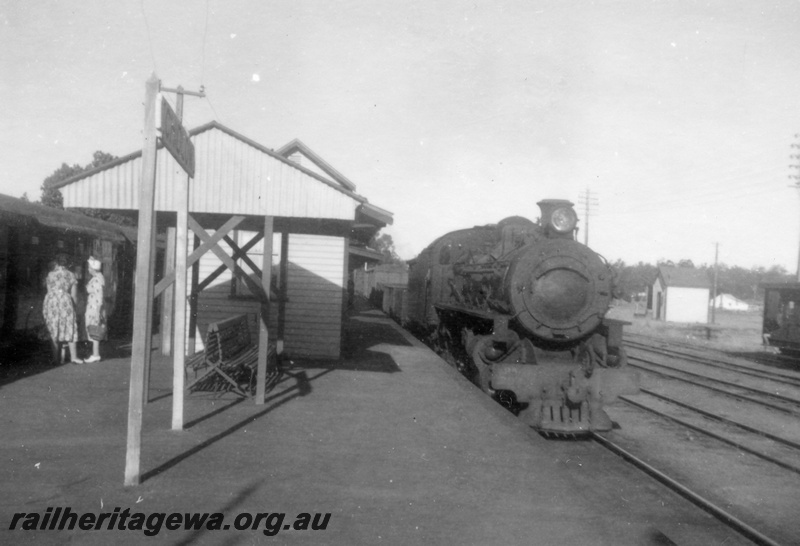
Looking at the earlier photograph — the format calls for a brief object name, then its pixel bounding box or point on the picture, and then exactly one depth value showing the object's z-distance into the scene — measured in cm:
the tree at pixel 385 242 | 11638
